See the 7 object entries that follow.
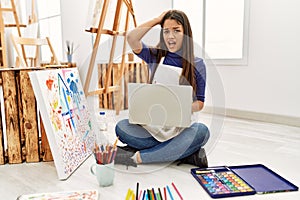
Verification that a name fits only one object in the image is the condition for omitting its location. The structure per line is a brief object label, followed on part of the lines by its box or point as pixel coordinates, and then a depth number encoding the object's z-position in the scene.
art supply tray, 0.98
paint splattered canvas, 1.09
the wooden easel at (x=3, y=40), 3.06
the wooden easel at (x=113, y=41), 1.63
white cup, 1.02
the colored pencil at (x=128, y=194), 0.94
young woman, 1.13
